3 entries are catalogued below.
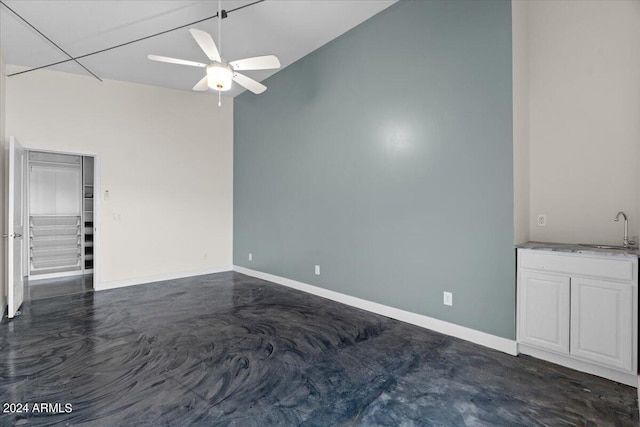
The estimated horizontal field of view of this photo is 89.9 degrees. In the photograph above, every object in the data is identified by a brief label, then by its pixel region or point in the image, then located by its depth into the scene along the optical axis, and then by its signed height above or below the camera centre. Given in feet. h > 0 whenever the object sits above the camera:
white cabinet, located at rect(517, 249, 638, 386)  7.32 -2.40
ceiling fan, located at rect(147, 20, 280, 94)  8.94 +4.32
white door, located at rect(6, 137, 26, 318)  11.88 -0.51
